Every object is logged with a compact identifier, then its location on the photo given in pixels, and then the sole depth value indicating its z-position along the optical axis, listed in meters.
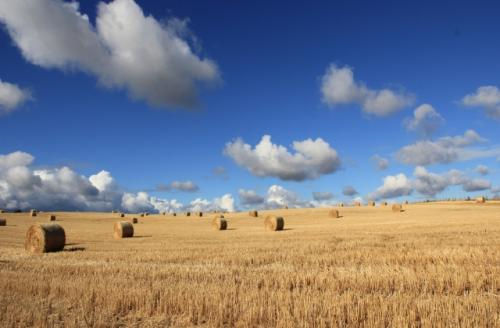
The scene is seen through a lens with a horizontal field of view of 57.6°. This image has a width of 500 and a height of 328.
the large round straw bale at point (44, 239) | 20.48
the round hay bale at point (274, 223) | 32.59
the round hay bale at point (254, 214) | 61.97
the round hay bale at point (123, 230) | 29.67
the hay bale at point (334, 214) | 50.47
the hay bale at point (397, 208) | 53.75
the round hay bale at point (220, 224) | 36.28
